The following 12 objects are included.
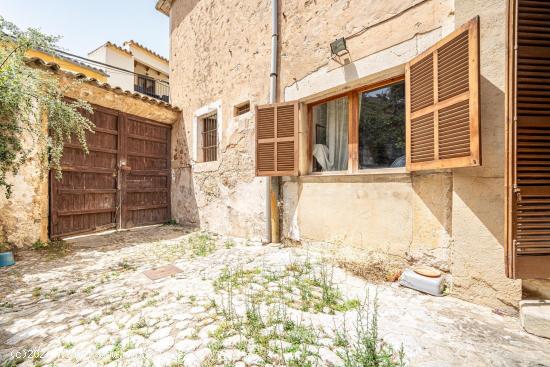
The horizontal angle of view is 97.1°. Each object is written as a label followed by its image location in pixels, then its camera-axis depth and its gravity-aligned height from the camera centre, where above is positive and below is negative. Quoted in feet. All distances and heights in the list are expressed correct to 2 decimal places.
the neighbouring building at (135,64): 41.11 +21.59
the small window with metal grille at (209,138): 20.65 +3.76
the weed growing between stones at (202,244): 13.66 -3.98
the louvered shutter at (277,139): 13.64 +2.44
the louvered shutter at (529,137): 6.37 +1.15
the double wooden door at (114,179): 16.57 +0.20
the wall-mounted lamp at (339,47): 11.25 +6.30
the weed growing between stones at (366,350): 4.88 -3.69
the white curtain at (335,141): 12.56 +2.15
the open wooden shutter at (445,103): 7.25 +2.63
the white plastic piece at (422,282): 8.23 -3.56
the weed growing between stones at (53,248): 13.32 -3.90
